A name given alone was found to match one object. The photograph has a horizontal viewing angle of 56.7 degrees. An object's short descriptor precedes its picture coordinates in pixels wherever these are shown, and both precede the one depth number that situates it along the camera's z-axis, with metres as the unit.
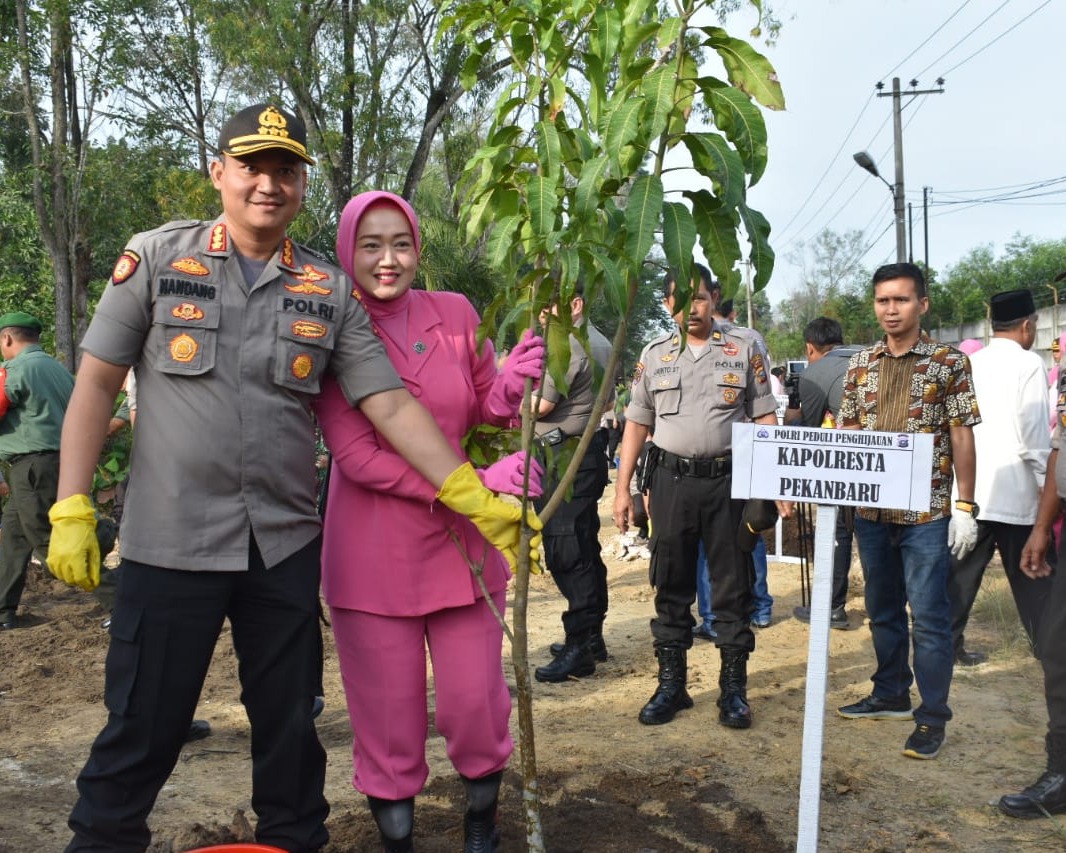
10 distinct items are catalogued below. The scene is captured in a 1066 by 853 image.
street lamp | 21.58
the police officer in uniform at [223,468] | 2.26
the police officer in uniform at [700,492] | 4.17
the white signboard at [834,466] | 2.55
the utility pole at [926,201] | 39.31
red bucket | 2.10
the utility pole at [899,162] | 22.36
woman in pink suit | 2.59
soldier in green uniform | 5.77
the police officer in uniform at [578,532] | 4.82
